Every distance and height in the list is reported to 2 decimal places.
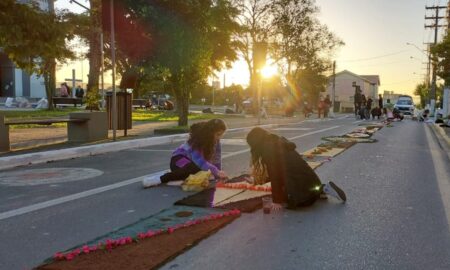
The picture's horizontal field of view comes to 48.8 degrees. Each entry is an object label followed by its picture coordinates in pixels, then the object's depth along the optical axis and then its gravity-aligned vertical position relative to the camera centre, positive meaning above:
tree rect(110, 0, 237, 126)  17.45 +2.34
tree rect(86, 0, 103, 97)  20.95 +3.31
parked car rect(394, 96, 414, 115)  51.00 -0.24
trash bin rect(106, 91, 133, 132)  15.86 -0.35
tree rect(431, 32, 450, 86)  23.03 +2.31
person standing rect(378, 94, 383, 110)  37.52 +0.03
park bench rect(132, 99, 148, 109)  41.78 -0.31
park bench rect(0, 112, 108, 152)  13.70 -0.77
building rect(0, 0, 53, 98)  51.47 +1.65
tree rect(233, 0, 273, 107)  41.72 +5.83
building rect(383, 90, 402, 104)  174.64 +3.08
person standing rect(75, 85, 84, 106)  34.99 +0.40
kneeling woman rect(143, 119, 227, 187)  7.57 -0.85
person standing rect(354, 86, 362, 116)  37.22 +0.23
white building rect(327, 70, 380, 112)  110.81 +3.99
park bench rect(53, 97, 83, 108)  29.77 -0.15
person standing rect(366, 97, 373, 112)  36.19 -0.13
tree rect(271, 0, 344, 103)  43.06 +5.81
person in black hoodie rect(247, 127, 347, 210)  5.97 -0.85
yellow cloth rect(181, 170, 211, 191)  7.28 -1.20
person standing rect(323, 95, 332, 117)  39.64 -0.30
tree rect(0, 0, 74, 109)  11.41 +1.53
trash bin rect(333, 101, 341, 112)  72.10 -0.62
